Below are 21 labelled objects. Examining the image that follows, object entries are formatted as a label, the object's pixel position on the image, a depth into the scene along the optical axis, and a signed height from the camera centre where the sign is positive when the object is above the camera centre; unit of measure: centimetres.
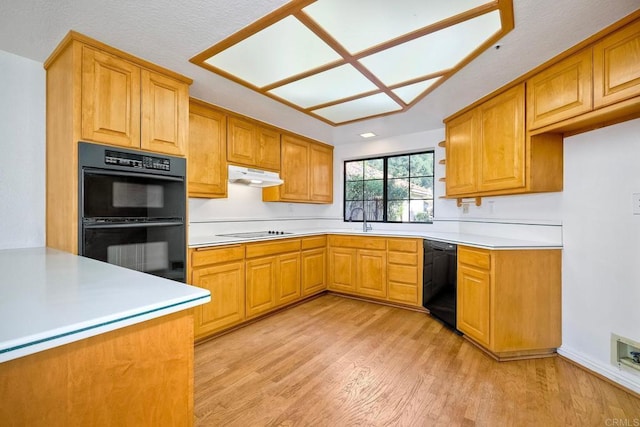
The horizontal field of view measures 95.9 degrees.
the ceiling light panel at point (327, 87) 224 +108
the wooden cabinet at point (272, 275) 297 -70
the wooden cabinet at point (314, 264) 367 -69
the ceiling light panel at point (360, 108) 277 +108
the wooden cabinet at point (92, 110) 177 +69
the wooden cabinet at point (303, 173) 378 +56
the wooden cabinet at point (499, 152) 234 +54
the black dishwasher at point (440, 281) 283 -72
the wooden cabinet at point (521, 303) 229 -73
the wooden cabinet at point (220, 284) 248 -67
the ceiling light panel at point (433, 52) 166 +106
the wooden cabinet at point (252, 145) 310 +78
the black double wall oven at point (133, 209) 181 +2
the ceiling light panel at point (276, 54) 172 +107
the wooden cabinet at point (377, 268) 339 -70
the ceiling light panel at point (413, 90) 239 +108
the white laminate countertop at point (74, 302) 57 -23
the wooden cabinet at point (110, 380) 59 -40
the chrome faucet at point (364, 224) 414 -17
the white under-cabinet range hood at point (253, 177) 300 +38
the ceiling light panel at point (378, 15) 147 +107
